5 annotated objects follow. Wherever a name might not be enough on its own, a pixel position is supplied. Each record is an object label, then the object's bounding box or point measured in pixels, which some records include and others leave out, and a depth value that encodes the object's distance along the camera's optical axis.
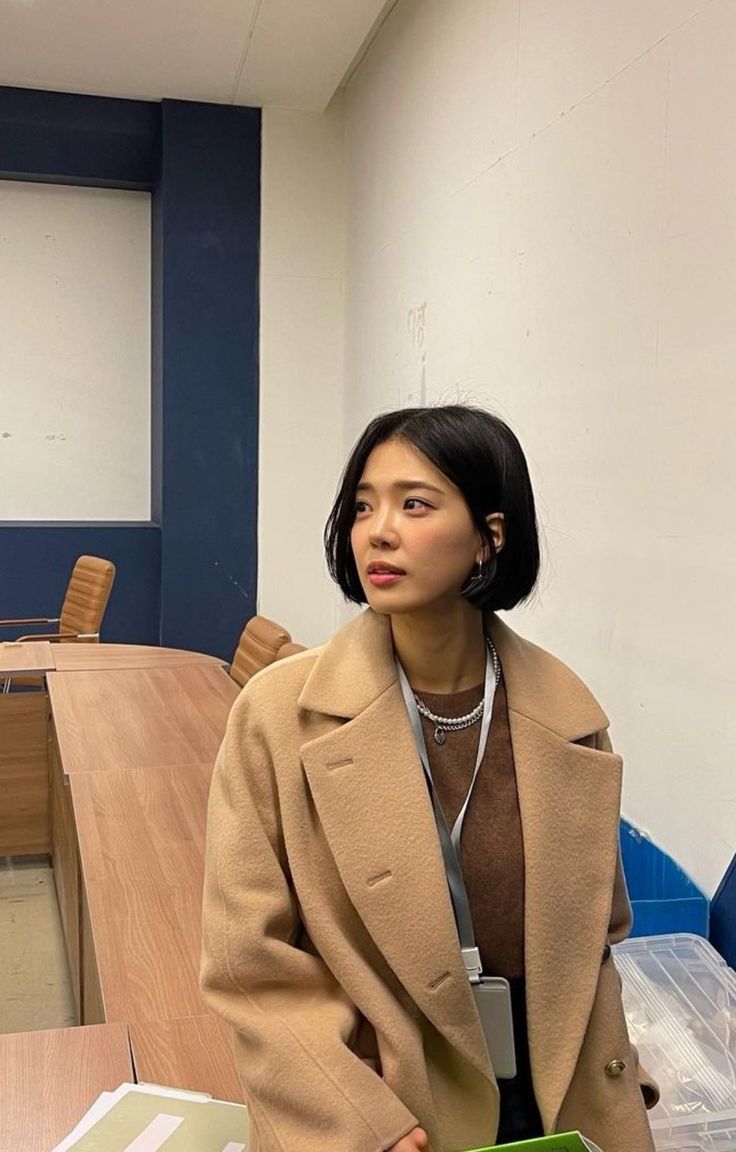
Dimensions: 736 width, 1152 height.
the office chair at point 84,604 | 4.12
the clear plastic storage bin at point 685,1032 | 1.40
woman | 0.90
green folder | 0.82
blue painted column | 4.85
